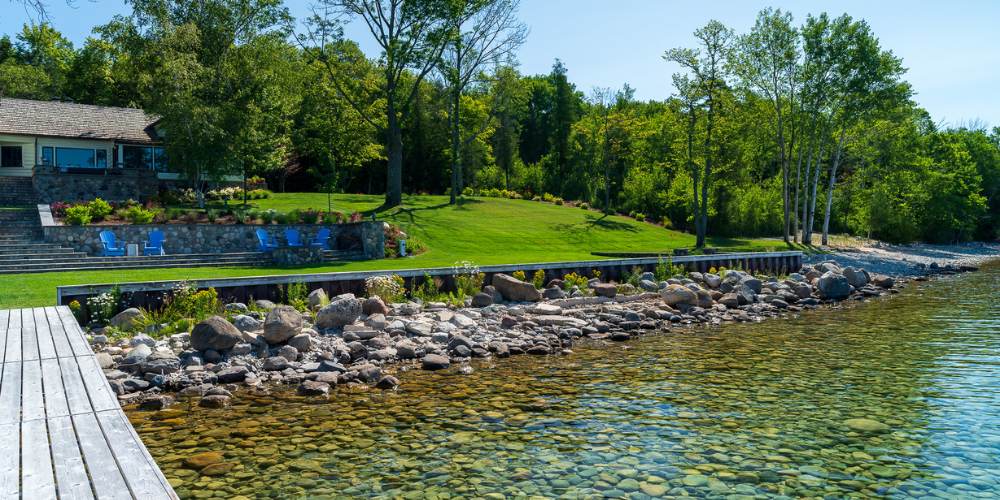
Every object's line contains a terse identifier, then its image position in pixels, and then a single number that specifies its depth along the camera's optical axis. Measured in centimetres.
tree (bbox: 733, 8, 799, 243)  3556
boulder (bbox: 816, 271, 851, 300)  2103
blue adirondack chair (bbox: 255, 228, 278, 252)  2375
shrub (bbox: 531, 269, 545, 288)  1831
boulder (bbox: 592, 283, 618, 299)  1814
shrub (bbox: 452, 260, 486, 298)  1691
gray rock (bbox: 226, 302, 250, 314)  1339
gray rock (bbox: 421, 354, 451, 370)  1123
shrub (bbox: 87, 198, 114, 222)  2280
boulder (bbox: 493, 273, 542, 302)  1719
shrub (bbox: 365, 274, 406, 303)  1532
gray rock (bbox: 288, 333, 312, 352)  1151
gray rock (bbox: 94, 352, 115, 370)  997
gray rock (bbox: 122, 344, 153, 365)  1027
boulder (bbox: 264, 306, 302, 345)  1155
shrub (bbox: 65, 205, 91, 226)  2144
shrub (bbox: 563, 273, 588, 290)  1857
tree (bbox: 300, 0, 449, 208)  3378
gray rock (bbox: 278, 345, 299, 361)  1110
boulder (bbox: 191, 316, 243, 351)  1100
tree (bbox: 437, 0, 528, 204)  3634
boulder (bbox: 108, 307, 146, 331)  1202
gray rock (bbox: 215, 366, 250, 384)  1012
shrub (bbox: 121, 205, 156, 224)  2300
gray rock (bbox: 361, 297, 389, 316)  1406
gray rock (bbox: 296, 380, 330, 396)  962
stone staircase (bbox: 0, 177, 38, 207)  2902
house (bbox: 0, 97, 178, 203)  3171
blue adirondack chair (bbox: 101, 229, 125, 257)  2112
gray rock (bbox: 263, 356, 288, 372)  1065
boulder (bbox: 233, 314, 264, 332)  1214
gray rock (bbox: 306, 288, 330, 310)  1417
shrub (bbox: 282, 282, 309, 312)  1414
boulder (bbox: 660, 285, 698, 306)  1773
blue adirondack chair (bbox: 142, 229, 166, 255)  2212
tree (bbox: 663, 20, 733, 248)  3172
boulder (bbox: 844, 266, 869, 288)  2323
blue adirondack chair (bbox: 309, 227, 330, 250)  2494
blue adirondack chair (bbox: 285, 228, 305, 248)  2467
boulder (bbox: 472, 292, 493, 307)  1628
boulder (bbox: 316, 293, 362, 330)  1305
